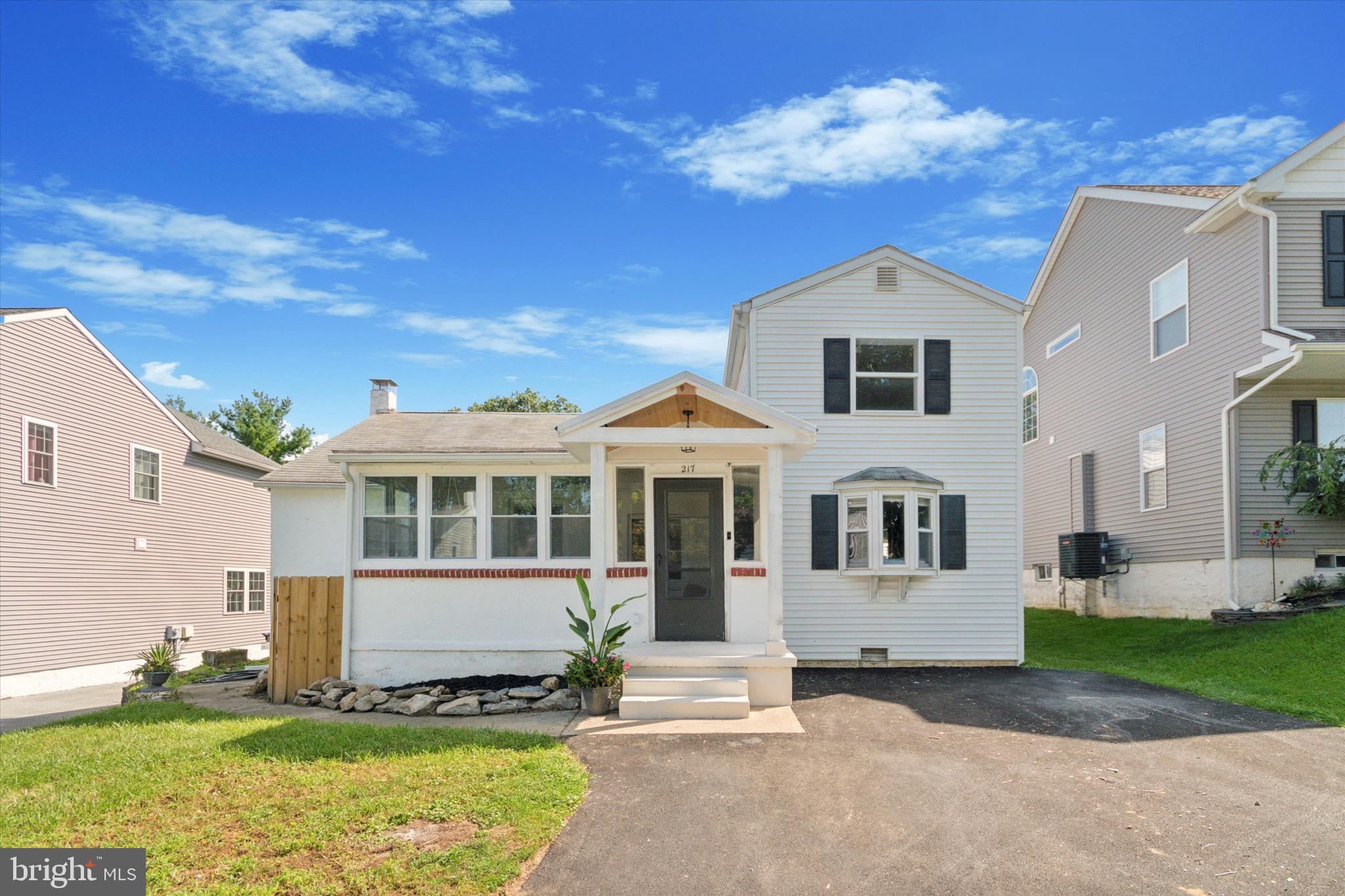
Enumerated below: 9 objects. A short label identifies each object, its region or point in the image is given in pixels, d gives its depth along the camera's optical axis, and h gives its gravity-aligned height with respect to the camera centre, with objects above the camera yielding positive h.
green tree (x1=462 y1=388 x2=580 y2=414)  36.78 +4.06
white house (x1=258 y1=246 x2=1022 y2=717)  9.34 -0.23
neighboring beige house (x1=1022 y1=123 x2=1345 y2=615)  11.99 +1.87
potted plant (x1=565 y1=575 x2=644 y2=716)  8.62 -1.78
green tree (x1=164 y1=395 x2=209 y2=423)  38.62 +4.22
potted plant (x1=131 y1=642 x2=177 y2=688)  10.88 -2.31
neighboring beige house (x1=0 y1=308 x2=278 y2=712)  14.29 -0.43
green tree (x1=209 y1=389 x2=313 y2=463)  37.28 +3.24
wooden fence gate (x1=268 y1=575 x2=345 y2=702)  10.36 -1.68
